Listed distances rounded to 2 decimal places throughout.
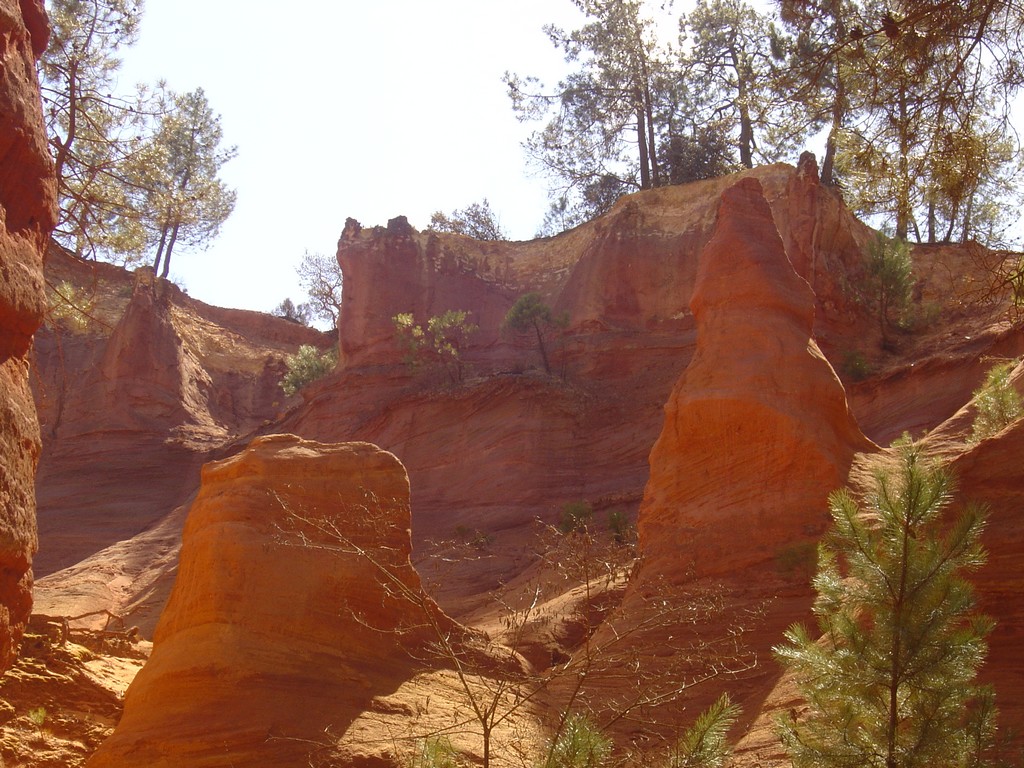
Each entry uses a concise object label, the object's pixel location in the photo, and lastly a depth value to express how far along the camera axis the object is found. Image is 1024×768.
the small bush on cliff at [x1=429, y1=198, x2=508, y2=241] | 46.38
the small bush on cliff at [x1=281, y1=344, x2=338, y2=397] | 39.72
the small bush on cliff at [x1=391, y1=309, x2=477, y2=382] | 33.16
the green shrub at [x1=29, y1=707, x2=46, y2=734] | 11.57
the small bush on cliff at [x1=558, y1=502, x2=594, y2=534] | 24.70
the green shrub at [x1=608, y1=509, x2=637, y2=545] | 22.11
